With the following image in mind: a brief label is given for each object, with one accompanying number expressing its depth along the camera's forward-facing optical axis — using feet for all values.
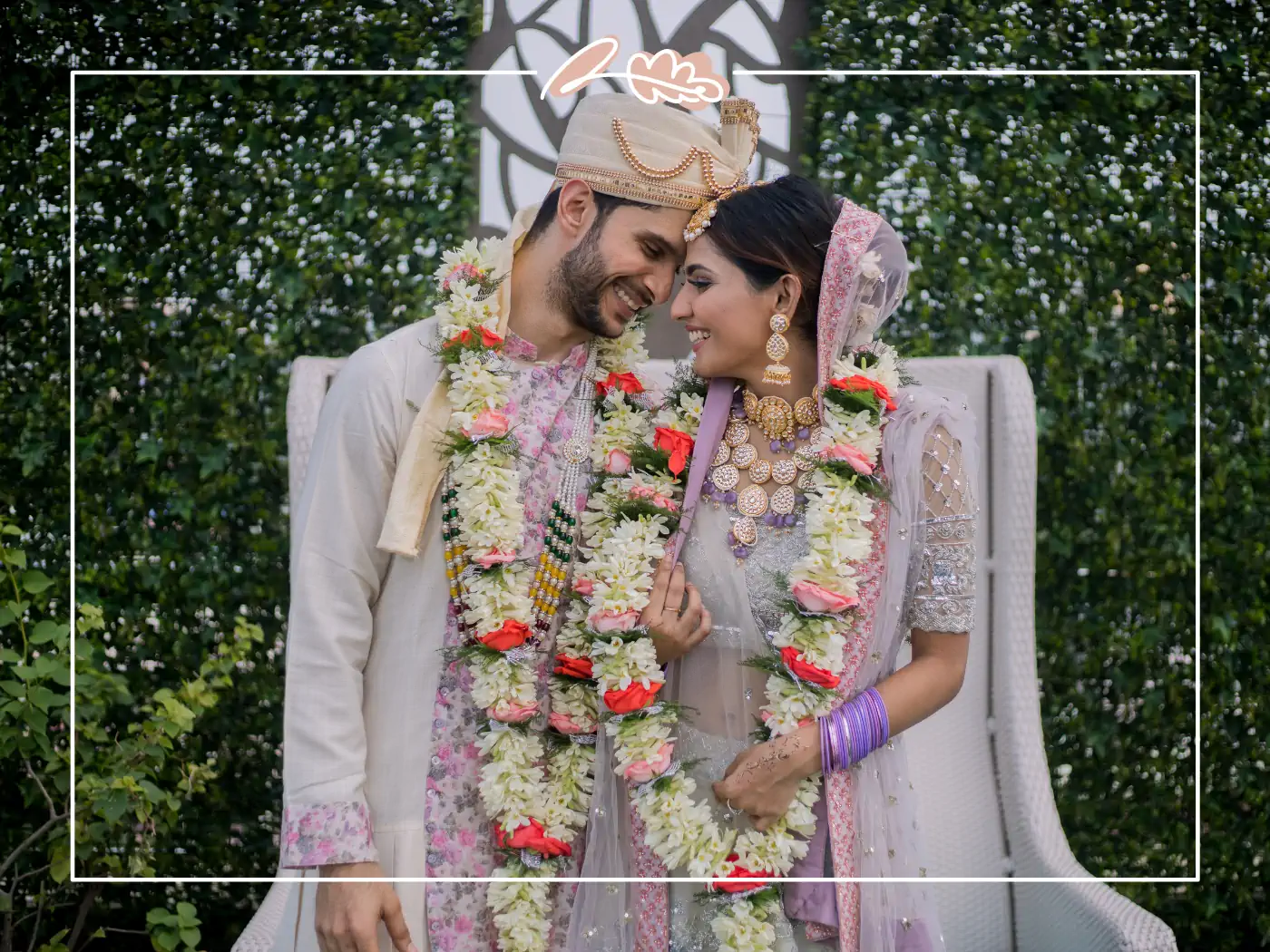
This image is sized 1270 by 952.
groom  6.79
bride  6.60
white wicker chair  8.95
